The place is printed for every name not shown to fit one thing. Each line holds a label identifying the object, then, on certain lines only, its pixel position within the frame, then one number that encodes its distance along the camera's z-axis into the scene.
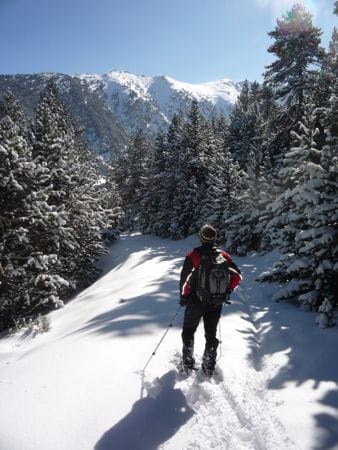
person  5.92
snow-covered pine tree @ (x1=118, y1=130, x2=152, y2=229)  47.66
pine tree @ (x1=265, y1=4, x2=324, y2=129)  26.05
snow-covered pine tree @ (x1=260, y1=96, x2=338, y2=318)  8.84
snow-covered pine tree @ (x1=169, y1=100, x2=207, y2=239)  34.53
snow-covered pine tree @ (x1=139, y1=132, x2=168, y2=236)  37.84
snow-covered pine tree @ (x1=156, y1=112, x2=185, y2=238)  35.88
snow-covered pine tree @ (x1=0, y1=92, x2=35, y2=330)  14.59
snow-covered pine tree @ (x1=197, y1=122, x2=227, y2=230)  25.67
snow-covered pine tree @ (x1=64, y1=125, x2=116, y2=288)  20.65
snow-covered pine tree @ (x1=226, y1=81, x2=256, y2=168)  43.48
